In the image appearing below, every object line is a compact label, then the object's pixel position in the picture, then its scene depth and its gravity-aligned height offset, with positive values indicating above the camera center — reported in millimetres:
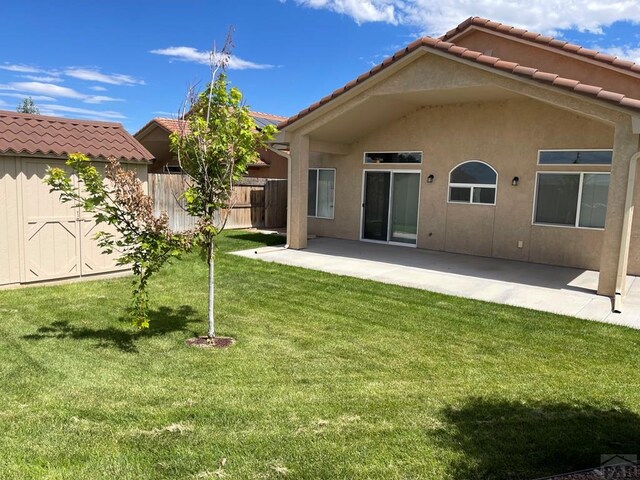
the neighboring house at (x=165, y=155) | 21633 +1727
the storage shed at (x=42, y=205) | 8109 -400
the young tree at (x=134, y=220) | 5297 -386
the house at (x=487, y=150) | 8852 +1282
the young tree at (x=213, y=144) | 5617 +540
